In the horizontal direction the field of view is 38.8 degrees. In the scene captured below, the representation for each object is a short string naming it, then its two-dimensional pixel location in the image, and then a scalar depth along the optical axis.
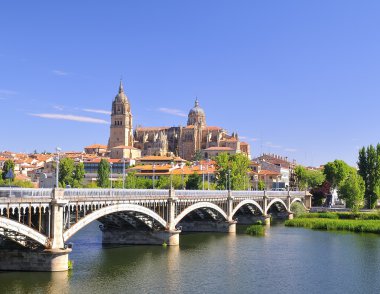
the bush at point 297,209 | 97.50
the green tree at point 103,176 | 118.59
